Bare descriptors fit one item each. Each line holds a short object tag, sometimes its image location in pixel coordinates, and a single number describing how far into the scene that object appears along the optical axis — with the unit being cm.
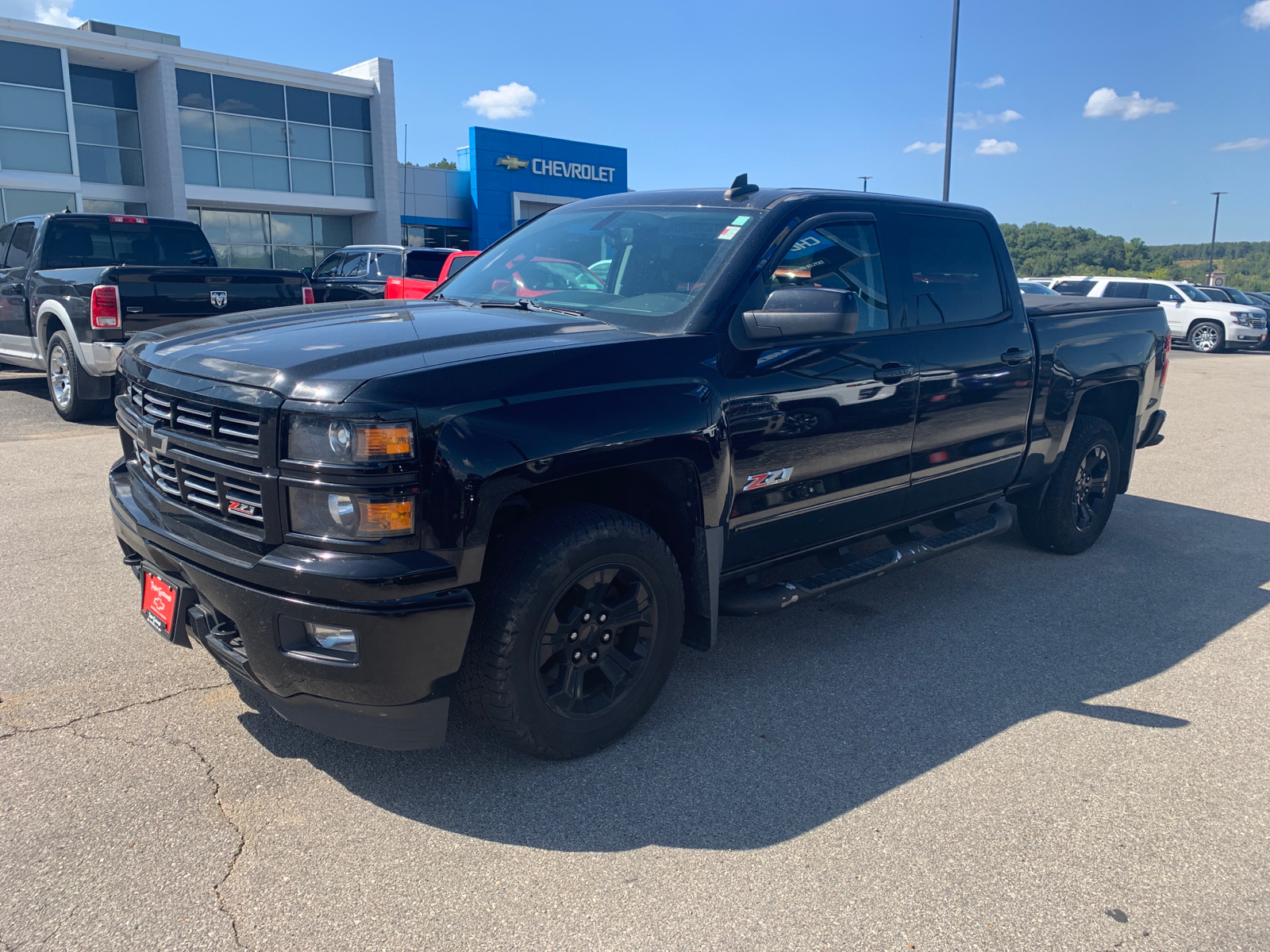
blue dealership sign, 3231
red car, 1462
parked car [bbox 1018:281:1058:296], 2185
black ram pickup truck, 795
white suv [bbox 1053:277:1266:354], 2509
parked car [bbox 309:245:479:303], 1479
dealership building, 2264
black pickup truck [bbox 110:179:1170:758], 252
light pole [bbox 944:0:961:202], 1911
